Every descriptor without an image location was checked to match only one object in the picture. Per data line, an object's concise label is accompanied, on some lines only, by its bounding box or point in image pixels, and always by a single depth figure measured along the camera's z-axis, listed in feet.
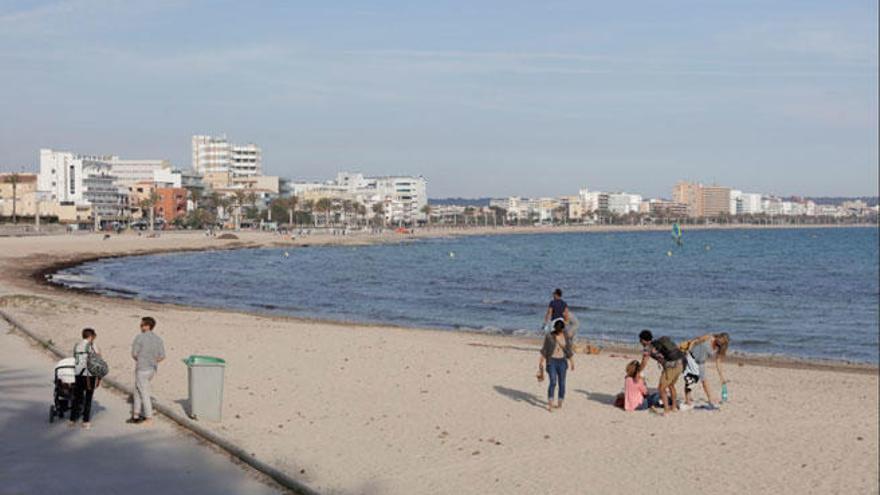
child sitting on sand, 52.70
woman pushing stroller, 42.27
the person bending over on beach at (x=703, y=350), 52.65
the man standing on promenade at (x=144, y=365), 43.39
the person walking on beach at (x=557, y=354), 50.65
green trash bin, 45.32
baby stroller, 42.29
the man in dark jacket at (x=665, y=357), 50.31
